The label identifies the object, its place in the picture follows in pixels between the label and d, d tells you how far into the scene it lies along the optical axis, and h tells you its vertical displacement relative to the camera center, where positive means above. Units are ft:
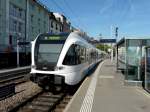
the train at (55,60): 17.34 -0.67
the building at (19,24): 48.87 +16.57
